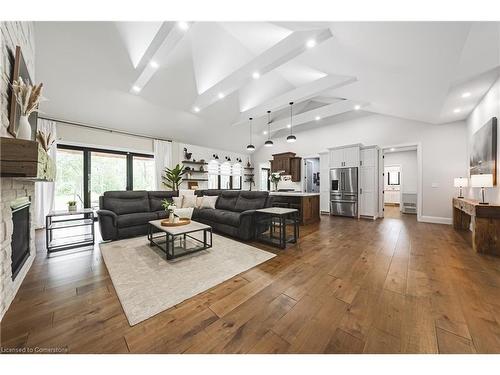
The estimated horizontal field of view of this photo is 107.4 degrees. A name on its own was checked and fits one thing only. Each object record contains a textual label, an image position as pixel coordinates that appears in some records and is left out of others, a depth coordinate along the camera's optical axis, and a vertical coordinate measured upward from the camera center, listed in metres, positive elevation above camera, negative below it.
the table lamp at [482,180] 2.89 +0.08
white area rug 1.73 -1.07
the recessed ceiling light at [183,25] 2.53 +2.26
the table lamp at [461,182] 4.08 +0.08
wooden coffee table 2.66 -0.98
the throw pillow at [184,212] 4.40 -0.63
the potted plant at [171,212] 3.18 -0.45
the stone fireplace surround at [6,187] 1.53 -0.01
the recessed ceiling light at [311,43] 2.79 +2.21
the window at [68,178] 5.02 +0.23
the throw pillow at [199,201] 4.97 -0.41
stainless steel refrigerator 6.11 -0.21
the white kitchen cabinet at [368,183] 5.91 +0.09
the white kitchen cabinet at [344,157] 6.15 +1.00
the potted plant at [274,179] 6.50 +0.25
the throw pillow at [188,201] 4.90 -0.40
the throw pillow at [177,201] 4.81 -0.39
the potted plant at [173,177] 6.58 +0.34
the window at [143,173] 6.39 +0.47
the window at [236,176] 9.31 +0.52
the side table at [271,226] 3.14 -0.83
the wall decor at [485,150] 3.09 +0.67
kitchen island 4.99 -0.49
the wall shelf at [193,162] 7.45 +1.00
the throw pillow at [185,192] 5.05 -0.17
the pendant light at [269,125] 7.68 +2.66
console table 2.78 -0.66
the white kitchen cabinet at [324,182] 6.91 +0.15
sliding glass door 5.55 +0.41
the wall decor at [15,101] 1.64 +0.78
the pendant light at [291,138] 5.30 +1.38
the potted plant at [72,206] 3.44 -0.37
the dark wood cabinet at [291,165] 8.05 +0.93
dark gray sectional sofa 3.50 -0.58
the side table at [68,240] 3.08 -1.03
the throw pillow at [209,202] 4.87 -0.42
